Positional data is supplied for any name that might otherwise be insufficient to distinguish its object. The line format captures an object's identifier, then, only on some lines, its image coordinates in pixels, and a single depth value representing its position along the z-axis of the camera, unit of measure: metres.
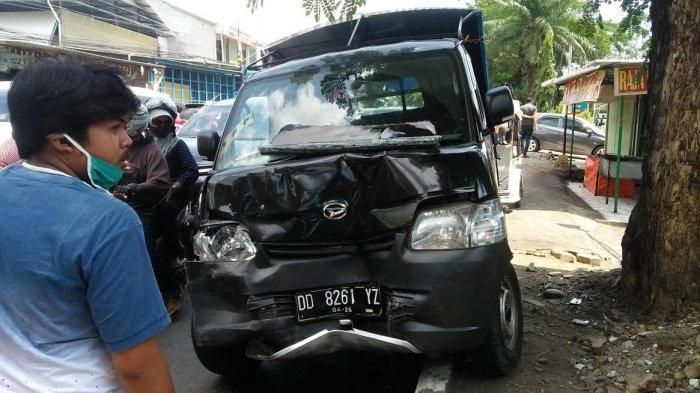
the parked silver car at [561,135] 21.48
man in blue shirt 1.31
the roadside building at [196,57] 31.62
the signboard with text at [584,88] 12.47
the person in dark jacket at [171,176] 4.97
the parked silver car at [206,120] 8.92
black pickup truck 2.84
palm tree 31.55
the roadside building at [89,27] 25.27
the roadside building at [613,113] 11.30
